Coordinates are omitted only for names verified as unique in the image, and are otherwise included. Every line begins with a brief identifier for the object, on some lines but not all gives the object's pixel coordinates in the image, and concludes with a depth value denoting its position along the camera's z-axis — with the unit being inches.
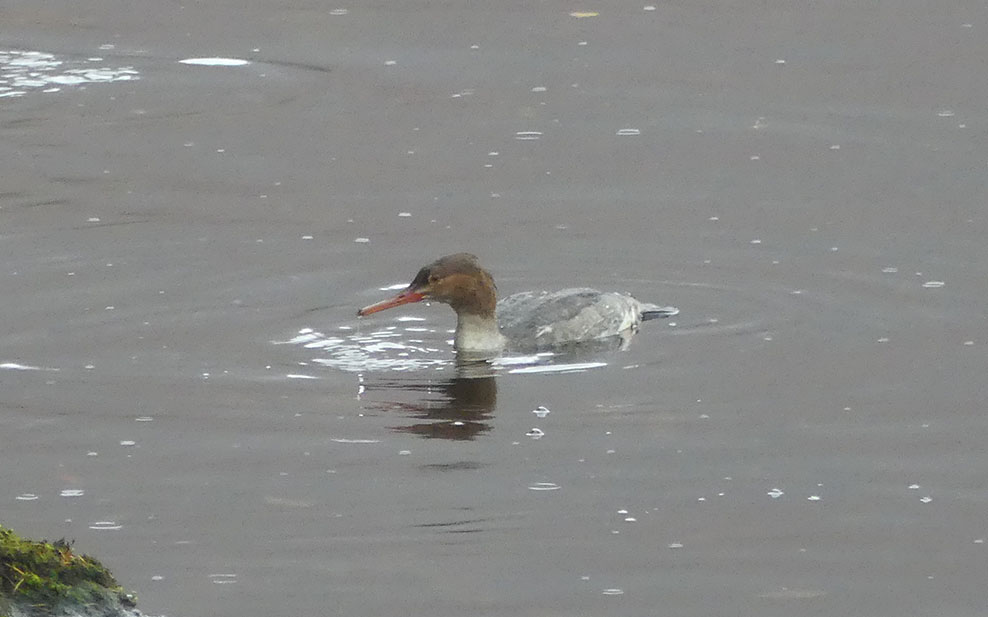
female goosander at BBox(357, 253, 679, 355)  847.7
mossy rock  445.1
